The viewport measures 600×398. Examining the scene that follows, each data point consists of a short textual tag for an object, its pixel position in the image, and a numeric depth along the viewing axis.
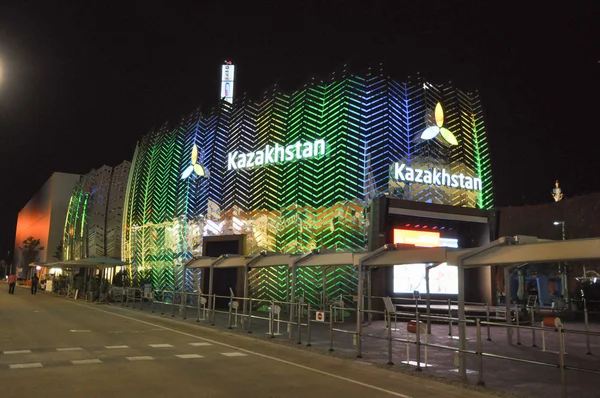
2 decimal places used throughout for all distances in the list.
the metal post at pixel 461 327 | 8.80
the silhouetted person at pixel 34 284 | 38.56
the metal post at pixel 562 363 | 6.95
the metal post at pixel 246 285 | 16.66
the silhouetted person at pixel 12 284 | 38.19
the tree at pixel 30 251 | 82.88
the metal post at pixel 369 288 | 17.81
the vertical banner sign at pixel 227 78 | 45.62
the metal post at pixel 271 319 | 14.27
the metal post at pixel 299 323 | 12.60
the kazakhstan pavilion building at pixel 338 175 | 21.86
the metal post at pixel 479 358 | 8.20
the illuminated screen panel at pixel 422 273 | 22.17
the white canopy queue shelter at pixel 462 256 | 8.05
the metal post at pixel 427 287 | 13.08
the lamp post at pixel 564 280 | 30.75
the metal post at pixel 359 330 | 10.99
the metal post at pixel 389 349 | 10.05
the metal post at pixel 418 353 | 9.42
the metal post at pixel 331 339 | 11.71
